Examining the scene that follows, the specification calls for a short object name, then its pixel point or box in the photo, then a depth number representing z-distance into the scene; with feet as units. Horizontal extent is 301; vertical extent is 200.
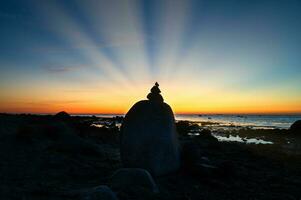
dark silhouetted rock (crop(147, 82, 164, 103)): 20.60
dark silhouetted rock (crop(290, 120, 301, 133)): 63.58
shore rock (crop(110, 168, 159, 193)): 13.99
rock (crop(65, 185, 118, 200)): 10.81
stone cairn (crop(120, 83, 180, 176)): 17.98
